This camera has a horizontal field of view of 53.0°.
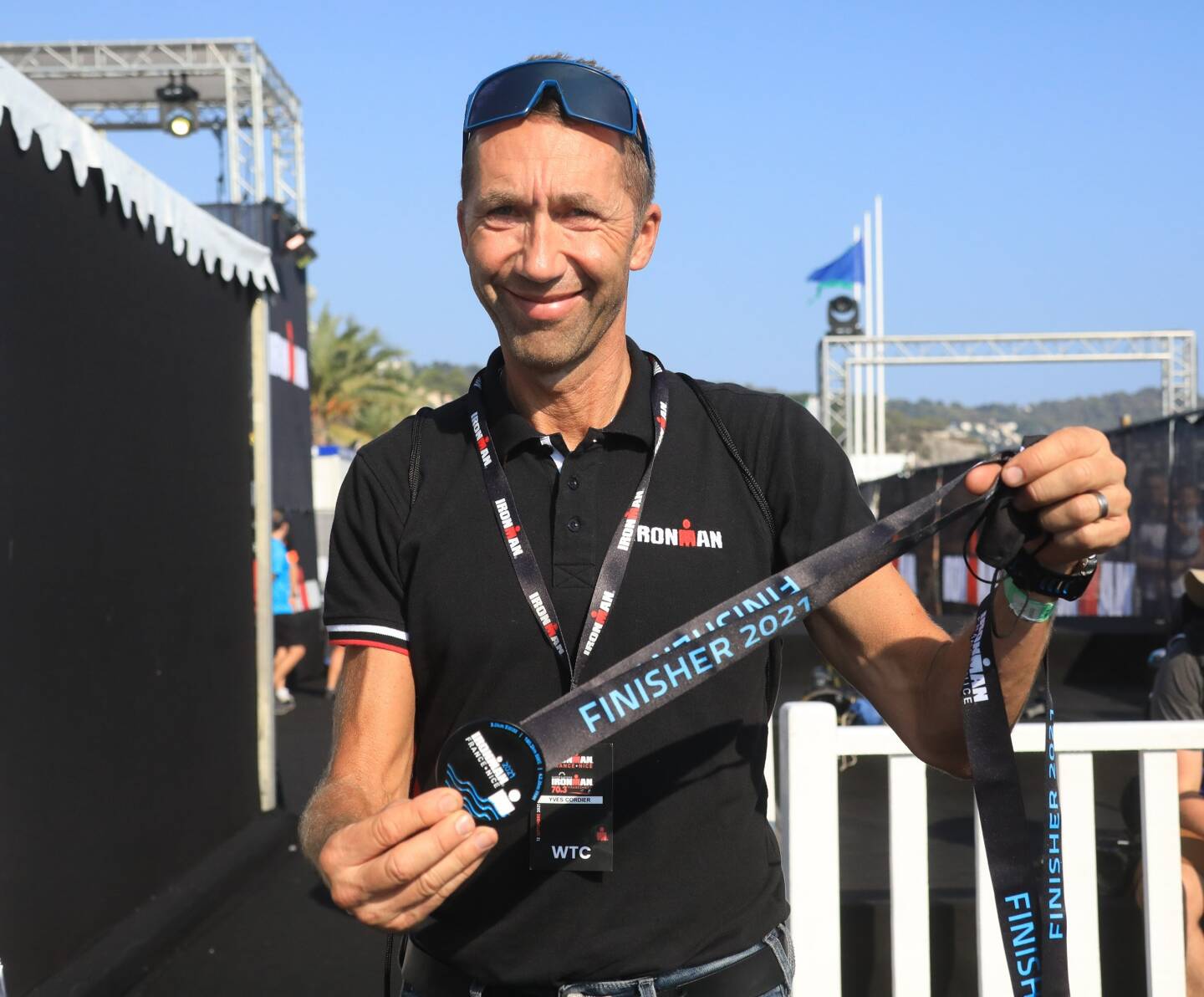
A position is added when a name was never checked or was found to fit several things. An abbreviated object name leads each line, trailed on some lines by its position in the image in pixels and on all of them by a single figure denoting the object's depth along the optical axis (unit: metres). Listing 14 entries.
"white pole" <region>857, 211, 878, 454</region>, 40.45
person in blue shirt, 11.65
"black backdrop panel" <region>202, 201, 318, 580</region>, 14.94
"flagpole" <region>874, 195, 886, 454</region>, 53.31
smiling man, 1.72
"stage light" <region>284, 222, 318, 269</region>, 16.03
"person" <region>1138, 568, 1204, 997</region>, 4.00
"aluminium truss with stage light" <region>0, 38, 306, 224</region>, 19.67
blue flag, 37.25
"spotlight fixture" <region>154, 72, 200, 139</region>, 20.81
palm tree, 40.75
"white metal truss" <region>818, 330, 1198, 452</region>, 31.00
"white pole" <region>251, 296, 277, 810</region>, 7.04
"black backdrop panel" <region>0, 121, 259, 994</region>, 4.17
